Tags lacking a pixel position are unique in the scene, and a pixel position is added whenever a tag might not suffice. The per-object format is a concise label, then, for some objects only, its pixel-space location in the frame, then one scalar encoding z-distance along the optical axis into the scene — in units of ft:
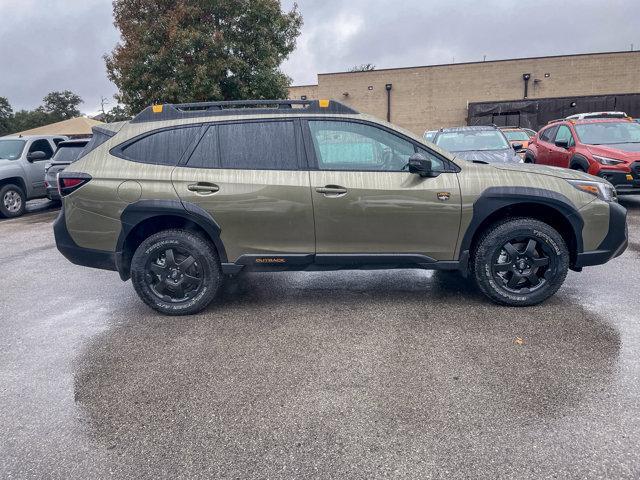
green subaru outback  13.01
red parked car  27.25
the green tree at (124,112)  60.30
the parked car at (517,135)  51.47
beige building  95.91
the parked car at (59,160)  33.83
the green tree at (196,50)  51.45
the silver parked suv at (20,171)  35.12
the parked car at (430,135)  33.79
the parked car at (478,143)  27.32
